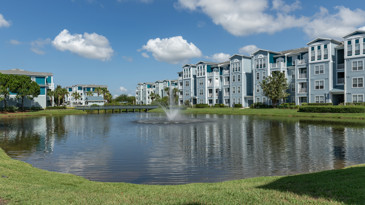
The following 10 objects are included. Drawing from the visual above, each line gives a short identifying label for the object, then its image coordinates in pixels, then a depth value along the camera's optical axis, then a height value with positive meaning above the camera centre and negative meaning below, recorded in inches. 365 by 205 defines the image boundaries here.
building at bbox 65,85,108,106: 5070.4 +165.5
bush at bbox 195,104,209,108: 3242.4 -28.6
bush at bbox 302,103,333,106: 2097.2 -17.1
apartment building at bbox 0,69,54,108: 3154.5 +197.3
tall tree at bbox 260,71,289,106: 2375.7 +133.2
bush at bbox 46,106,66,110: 3255.4 -37.7
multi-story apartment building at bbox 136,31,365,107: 2050.9 +272.0
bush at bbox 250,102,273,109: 2595.5 -24.8
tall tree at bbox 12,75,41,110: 2755.9 +187.6
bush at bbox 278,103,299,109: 2266.2 -32.6
